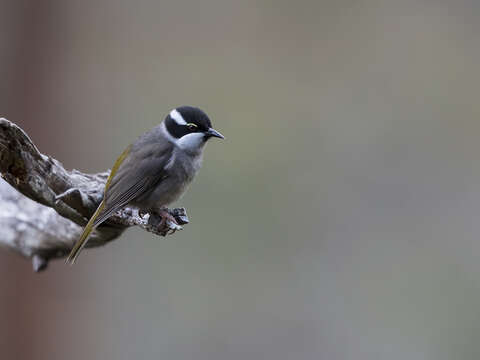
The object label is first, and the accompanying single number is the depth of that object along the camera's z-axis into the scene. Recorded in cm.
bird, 1002
